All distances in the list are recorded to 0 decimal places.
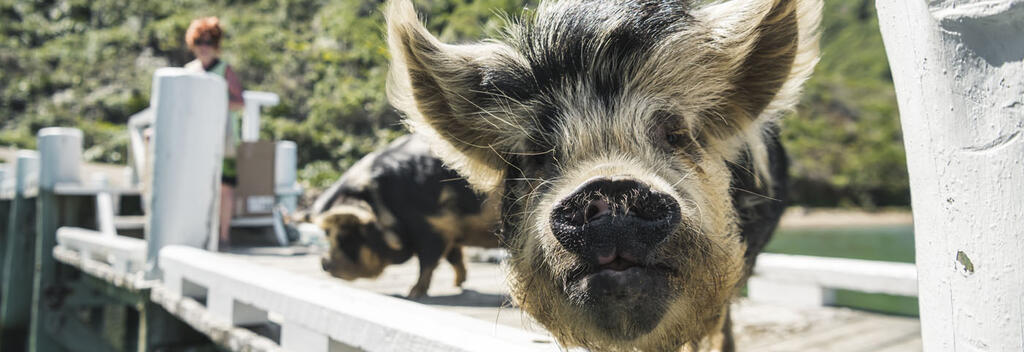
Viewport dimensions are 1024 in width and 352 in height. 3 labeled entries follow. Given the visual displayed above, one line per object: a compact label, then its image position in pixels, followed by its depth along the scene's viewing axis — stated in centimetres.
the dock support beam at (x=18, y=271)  821
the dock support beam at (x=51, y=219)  681
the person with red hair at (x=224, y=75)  536
